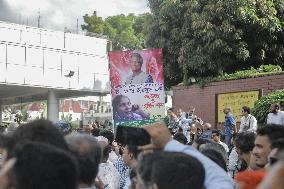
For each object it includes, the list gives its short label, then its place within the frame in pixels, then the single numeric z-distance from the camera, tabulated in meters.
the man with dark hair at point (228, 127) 13.78
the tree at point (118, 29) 52.53
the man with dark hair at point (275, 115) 11.64
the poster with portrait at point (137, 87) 9.93
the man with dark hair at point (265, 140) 4.04
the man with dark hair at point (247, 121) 12.58
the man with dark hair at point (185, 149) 2.92
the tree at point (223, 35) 19.12
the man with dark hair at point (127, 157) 4.70
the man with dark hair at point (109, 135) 7.61
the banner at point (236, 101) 17.38
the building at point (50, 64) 24.70
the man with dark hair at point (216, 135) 9.47
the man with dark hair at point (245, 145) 5.30
